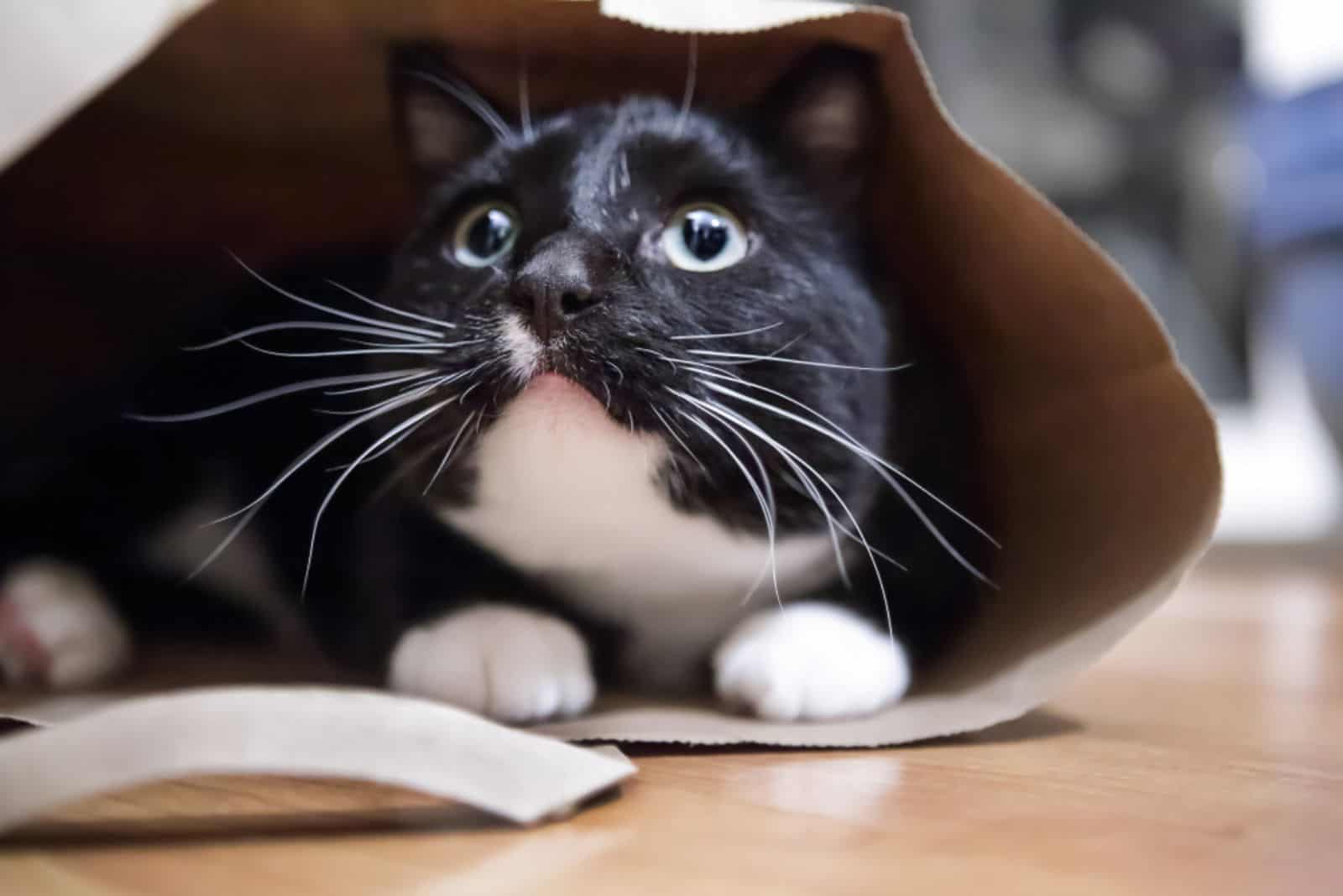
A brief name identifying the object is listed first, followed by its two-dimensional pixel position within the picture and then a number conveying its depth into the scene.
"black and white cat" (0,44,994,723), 0.42
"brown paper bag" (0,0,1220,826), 0.43
